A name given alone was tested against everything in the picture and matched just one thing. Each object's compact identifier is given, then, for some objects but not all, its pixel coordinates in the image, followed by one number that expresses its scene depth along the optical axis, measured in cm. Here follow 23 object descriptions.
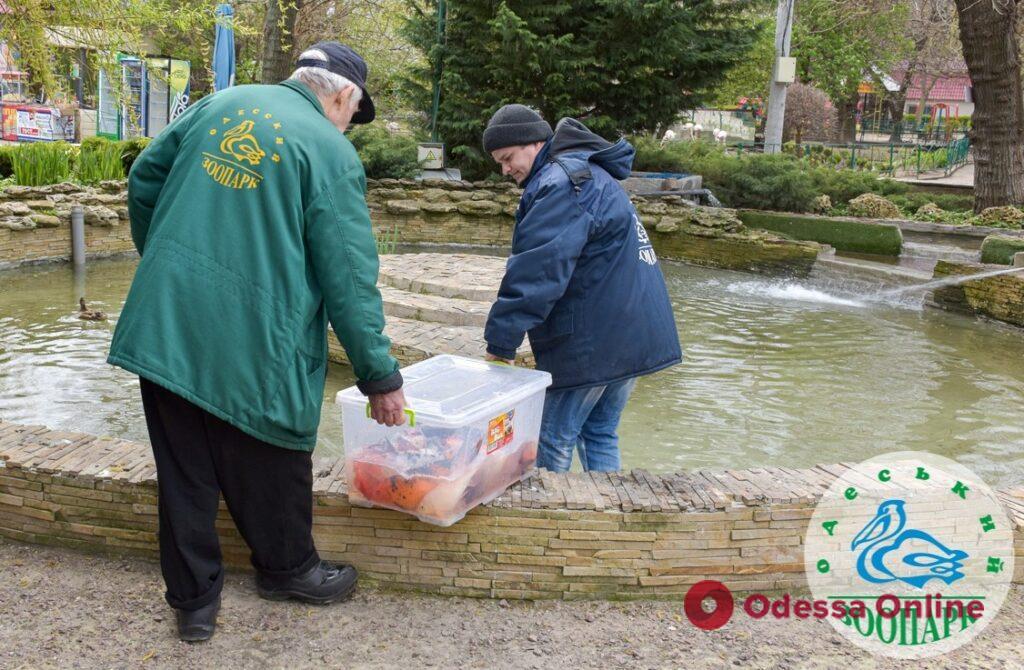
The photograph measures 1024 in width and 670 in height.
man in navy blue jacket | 347
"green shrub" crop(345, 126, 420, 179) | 1542
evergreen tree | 1582
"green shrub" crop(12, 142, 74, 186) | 1202
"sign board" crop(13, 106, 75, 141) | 2127
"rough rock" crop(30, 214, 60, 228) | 1073
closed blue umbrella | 1409
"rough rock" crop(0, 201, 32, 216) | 1059
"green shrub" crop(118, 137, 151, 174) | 1398
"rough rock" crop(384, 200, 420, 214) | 1455
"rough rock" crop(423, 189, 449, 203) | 1496
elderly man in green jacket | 274
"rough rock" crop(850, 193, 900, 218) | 1566
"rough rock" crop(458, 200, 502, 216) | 1482
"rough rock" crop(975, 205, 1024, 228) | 1441
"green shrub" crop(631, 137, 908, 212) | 1559
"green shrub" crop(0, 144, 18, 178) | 1265
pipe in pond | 1091
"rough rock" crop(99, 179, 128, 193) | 1246
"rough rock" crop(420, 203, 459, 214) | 1466
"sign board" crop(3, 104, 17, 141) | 2159
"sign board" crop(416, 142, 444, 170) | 1647
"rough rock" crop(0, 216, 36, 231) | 1046
